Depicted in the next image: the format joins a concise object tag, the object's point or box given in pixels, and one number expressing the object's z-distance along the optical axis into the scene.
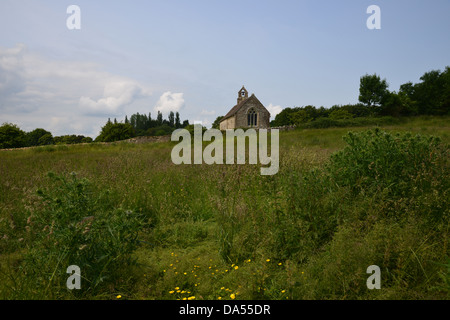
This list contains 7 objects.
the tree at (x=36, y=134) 75.49
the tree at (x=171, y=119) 100.78
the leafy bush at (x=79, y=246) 2.51
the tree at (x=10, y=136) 42.69
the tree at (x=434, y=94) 38.69
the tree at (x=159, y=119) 99.18
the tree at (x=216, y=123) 72.87
